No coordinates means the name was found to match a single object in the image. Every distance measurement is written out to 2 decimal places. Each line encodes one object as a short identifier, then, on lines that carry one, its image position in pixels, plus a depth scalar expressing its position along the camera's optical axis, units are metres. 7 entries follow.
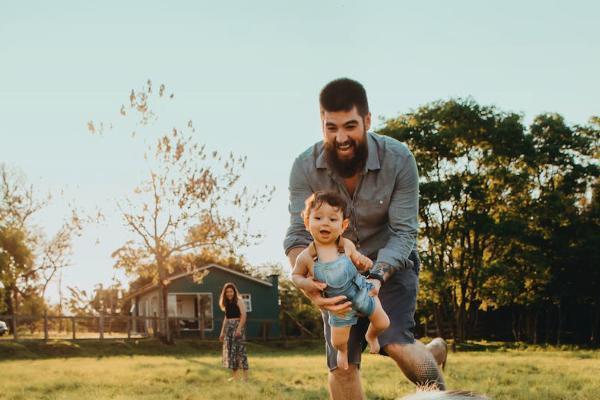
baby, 4.06
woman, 14.76
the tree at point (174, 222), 32.41
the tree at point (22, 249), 42.12
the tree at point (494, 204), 36.41
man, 4.84
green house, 49.66
